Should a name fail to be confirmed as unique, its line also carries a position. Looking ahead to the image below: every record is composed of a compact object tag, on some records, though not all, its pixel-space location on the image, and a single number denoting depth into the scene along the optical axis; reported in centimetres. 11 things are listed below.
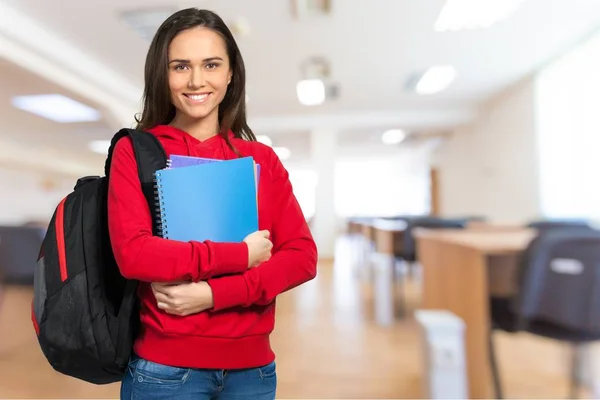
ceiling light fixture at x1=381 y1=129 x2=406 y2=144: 707
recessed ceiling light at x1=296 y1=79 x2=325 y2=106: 254
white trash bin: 134
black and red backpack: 62
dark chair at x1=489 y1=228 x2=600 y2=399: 135
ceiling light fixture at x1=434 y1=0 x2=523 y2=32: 306
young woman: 56
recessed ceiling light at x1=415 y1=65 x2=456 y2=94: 452
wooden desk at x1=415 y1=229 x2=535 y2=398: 155
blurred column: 594
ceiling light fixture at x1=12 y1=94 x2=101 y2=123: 126
